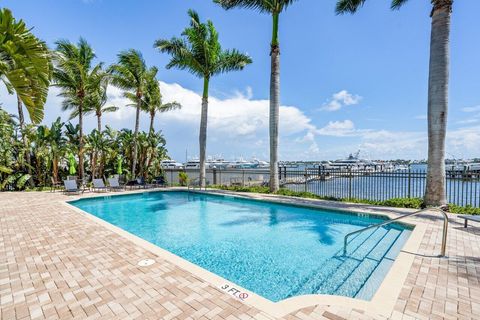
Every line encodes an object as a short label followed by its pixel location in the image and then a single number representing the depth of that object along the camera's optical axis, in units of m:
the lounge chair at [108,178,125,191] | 14.41
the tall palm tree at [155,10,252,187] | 13.62
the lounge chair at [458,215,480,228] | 5.08
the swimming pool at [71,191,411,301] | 3.94
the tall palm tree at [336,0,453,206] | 7.66
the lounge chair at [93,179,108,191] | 13.65
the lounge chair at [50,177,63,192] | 13.51
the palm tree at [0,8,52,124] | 3.65
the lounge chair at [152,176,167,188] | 16.30
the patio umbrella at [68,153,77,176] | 13.73
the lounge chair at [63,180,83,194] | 12.57
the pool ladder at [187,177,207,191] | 15.05
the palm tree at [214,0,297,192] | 11.70
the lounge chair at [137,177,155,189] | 15.84
